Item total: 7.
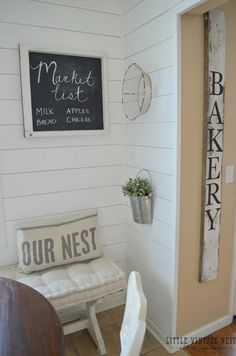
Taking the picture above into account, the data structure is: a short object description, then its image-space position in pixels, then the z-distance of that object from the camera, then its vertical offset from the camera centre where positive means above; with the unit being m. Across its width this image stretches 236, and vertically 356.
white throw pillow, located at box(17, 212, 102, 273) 1.82 -0.69
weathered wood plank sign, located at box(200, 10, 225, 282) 1.66 -0.03
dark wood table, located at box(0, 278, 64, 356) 0.89 -0.65
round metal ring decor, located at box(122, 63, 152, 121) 1.84 +0.33
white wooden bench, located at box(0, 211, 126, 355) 1.66 -0.85
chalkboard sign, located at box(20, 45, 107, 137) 1.82 +0.33
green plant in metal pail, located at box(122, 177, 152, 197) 1.87 -0.33
